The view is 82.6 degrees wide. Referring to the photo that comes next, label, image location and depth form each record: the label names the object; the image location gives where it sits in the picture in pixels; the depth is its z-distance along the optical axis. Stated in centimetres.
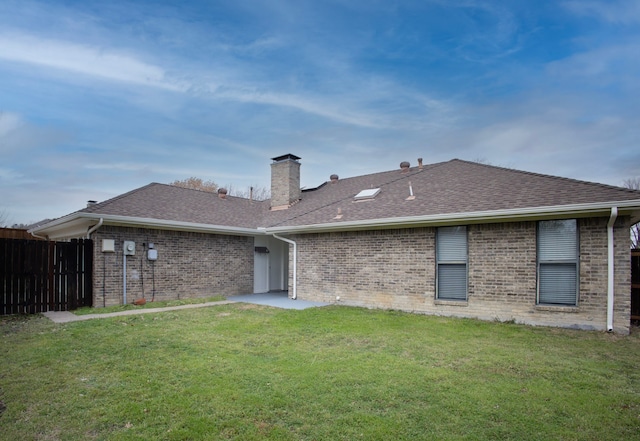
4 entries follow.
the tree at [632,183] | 2433
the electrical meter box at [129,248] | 1066
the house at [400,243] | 739
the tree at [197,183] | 3484
